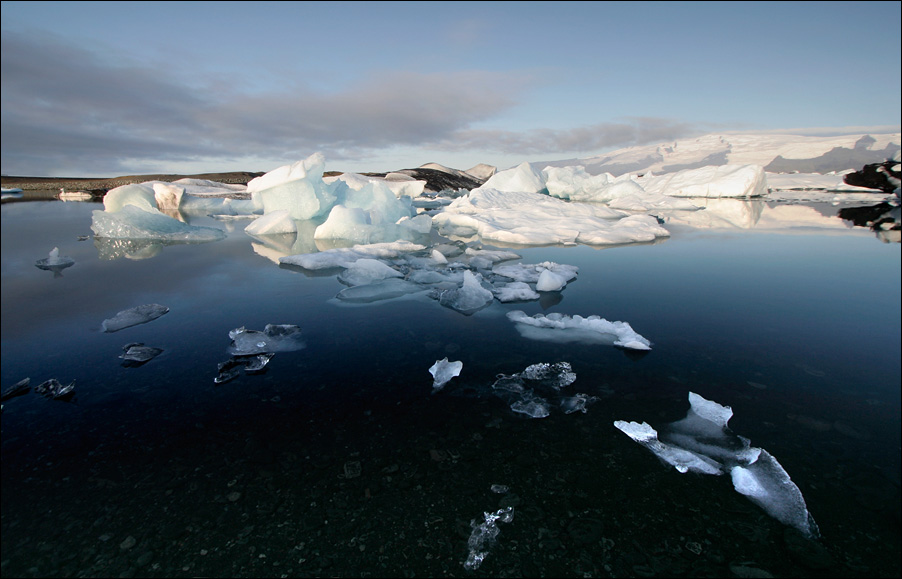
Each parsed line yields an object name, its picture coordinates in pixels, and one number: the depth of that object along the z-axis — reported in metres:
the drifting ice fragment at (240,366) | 3.23
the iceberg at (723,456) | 1.99
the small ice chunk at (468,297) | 4.94
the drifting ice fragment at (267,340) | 3.70
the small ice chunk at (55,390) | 2.93
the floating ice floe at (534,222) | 10.90
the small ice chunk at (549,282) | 5.65
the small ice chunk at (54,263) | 7.23
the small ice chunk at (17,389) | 2.93
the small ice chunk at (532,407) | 2.75
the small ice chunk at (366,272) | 6.17
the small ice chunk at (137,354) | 3.47
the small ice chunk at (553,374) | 3.15
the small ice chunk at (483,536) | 1.73
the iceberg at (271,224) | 11.95
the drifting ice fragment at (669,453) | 2.27
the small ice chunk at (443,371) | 3.18
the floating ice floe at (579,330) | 3.85
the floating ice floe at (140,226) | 10.57
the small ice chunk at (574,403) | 2.78
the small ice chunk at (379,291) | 5.36
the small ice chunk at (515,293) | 5.29
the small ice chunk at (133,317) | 4.26
